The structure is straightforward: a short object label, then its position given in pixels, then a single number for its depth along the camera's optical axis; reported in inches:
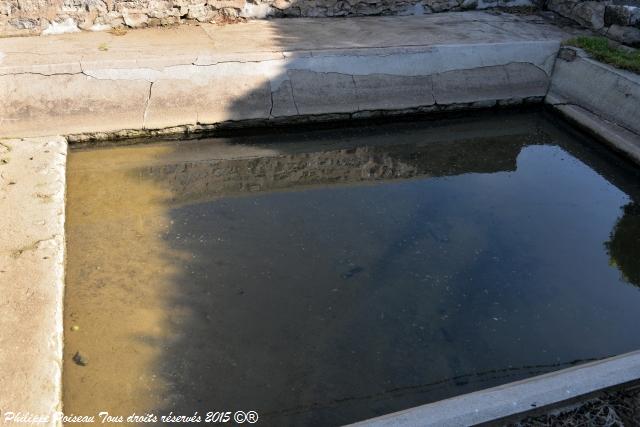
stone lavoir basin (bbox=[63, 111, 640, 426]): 115.6
